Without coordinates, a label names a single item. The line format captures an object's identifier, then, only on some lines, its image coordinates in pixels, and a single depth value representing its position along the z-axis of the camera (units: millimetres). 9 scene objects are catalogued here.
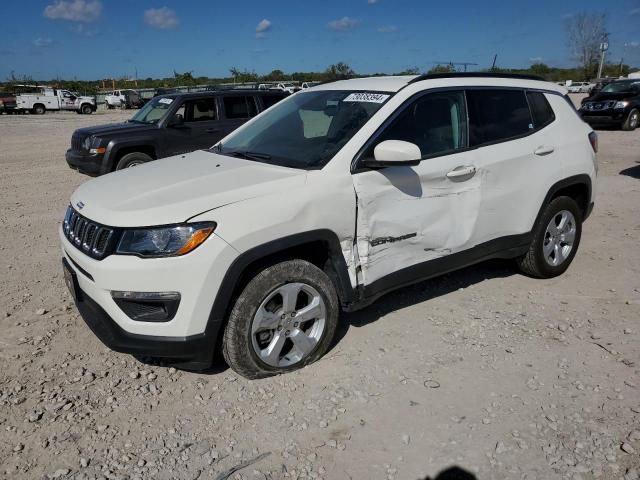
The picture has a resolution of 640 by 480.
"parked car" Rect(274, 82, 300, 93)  39594
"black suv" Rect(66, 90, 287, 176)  8595
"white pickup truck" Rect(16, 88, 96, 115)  36719
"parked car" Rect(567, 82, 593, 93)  53781
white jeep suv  2764
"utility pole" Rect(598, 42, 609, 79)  65294
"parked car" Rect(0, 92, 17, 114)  35000
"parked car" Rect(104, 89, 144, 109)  42750
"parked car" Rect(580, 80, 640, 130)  17219
